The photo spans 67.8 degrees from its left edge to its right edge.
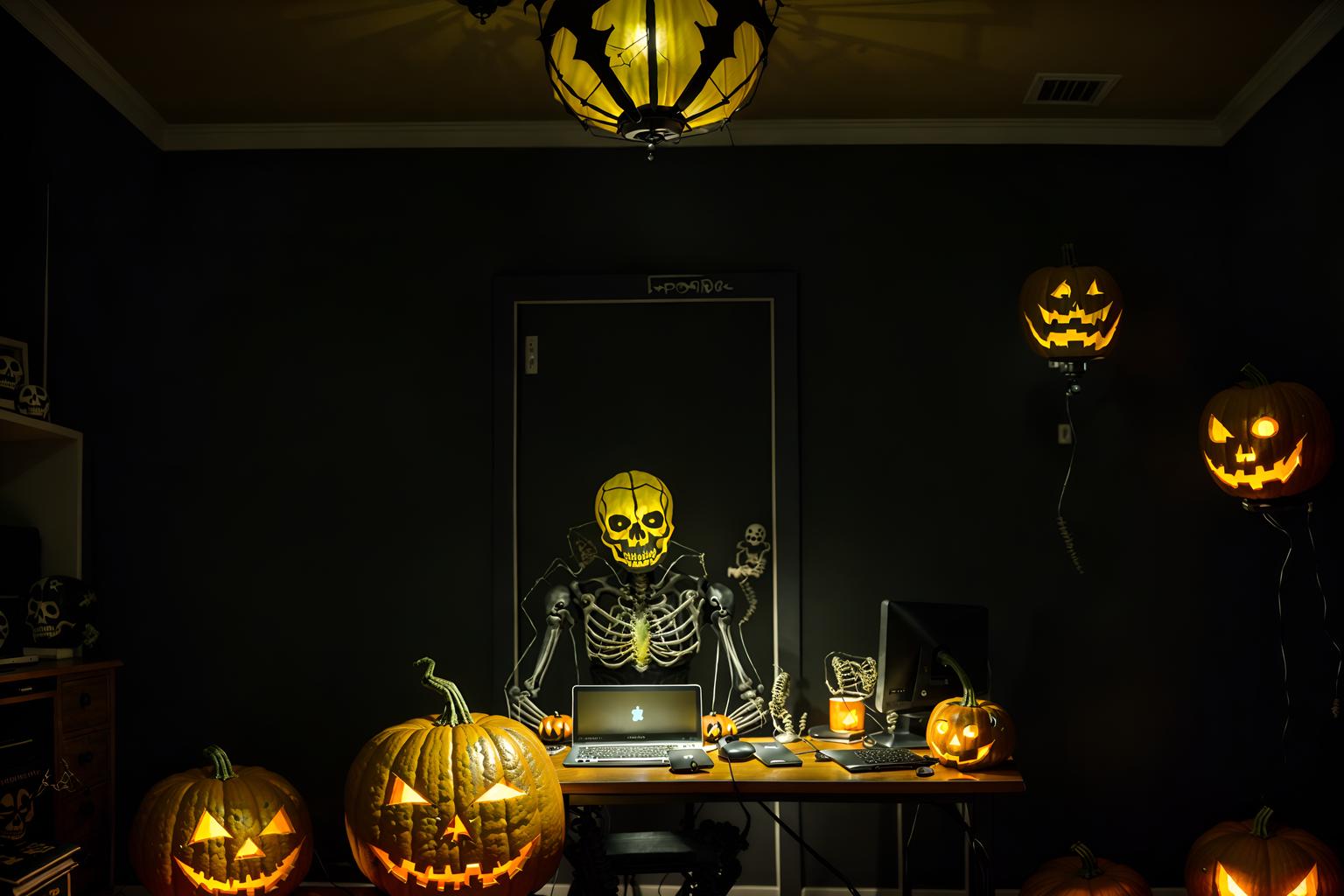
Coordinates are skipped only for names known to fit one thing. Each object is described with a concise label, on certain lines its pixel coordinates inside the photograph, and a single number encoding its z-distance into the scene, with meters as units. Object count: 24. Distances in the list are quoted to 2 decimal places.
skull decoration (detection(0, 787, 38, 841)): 2.66
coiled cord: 3.69
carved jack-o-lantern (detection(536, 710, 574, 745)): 3.26
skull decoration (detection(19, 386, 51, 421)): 2.95
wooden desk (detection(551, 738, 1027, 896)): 2.78
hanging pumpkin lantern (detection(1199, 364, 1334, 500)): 3.03
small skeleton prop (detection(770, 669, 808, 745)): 3.33
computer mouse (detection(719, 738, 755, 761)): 3.04
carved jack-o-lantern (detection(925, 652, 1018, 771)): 2.87
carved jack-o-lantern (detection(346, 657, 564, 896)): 2.53
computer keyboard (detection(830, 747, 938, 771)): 2.90
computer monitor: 3.11
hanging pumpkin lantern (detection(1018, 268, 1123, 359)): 3.43
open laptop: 3.18
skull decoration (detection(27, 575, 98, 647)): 2.99
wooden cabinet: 2.86
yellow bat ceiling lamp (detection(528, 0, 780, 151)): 1.83
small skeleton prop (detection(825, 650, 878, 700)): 3.52
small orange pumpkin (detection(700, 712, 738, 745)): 3.25
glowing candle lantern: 3.30
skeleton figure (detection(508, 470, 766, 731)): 3.36
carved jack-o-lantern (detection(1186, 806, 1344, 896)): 2.98
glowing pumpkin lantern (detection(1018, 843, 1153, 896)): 3.21
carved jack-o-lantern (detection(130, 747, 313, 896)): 2.88
